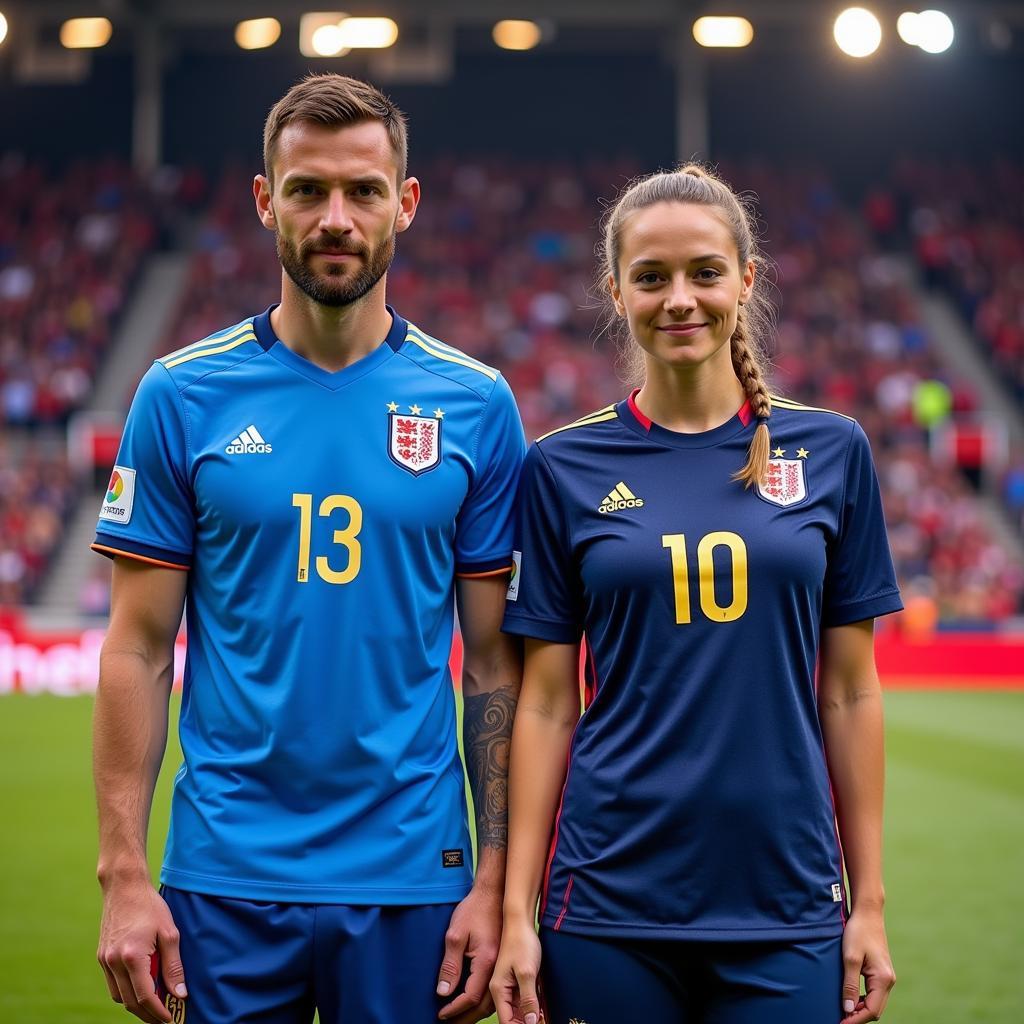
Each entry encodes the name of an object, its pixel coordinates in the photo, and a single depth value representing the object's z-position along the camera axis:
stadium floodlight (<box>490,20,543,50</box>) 28.38
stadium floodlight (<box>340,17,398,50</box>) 25.19
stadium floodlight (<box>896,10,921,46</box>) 21.56
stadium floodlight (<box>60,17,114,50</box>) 25.55
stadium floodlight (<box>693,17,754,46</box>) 26.83
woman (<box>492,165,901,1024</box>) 2.68
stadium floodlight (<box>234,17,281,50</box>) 26.80
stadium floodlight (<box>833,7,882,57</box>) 21.67
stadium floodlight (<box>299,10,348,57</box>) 25.53
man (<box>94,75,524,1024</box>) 2.71
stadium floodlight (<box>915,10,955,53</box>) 21.22
